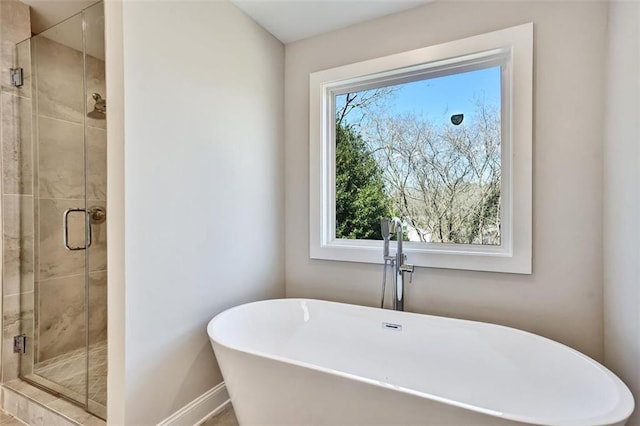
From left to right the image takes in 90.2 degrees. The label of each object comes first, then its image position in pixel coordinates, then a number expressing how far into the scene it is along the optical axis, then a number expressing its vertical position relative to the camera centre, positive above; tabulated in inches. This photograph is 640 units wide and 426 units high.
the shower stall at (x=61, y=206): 70.5 +0.6
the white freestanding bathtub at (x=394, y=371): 44.3 -29.2
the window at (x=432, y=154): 71.3 +14.9
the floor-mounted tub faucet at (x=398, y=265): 77.6 -13.8
